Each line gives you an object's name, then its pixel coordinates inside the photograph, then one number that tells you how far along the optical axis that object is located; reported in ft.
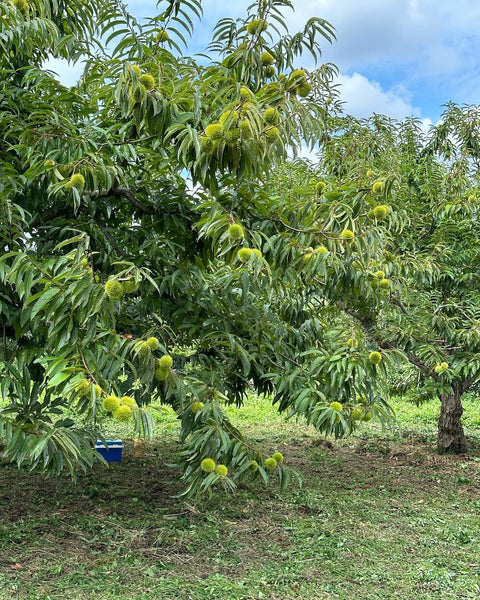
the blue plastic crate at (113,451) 18.36
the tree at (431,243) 16.99
